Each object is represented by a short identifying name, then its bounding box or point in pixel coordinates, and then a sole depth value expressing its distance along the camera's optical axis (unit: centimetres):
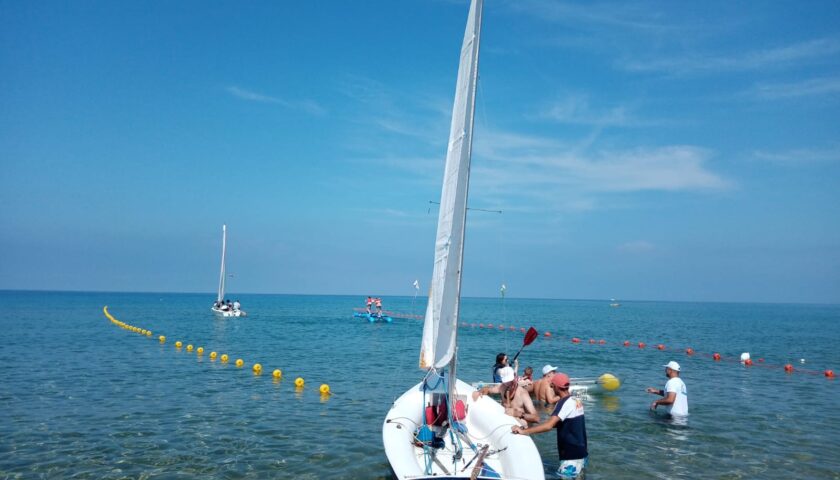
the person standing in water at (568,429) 844
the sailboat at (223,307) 6188
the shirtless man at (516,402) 1314
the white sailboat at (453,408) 897
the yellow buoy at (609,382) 1989
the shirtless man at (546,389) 1666
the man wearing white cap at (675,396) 1548
